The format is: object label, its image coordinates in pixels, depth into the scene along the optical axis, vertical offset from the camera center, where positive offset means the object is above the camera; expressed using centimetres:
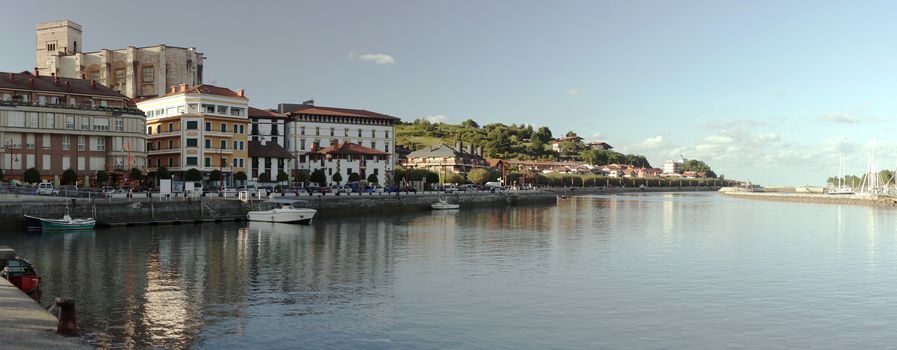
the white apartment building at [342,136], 12606 +887
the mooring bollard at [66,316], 2178 -396
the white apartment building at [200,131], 10031 +755
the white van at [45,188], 6619 -28
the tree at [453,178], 16961 +155
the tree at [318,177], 11112 +119
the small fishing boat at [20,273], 2916 -355
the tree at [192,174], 9288 +138
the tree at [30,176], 7475 +93
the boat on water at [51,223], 6038 -317
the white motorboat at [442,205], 10838 -305
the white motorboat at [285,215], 7462 -310
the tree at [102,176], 8056 +94
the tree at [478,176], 17462 +208
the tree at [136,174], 8406 +126
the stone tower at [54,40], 13225 +2650
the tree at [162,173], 8691 +136
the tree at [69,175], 7700 +106
